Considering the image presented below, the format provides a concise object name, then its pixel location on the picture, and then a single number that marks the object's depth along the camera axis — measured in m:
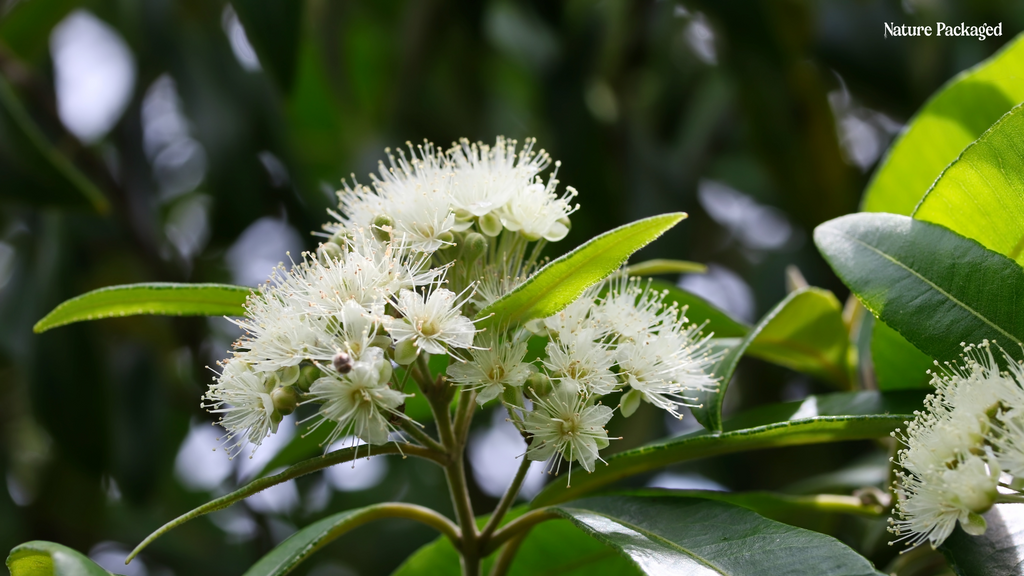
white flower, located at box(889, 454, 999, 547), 0.40
